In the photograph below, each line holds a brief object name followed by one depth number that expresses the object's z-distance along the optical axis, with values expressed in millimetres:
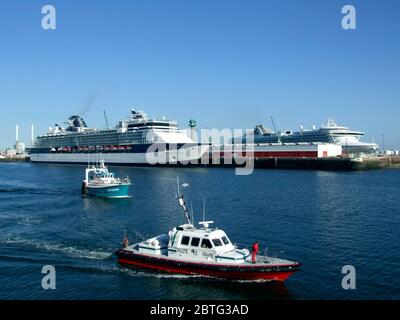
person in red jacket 21280
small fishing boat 52344
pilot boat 20919
